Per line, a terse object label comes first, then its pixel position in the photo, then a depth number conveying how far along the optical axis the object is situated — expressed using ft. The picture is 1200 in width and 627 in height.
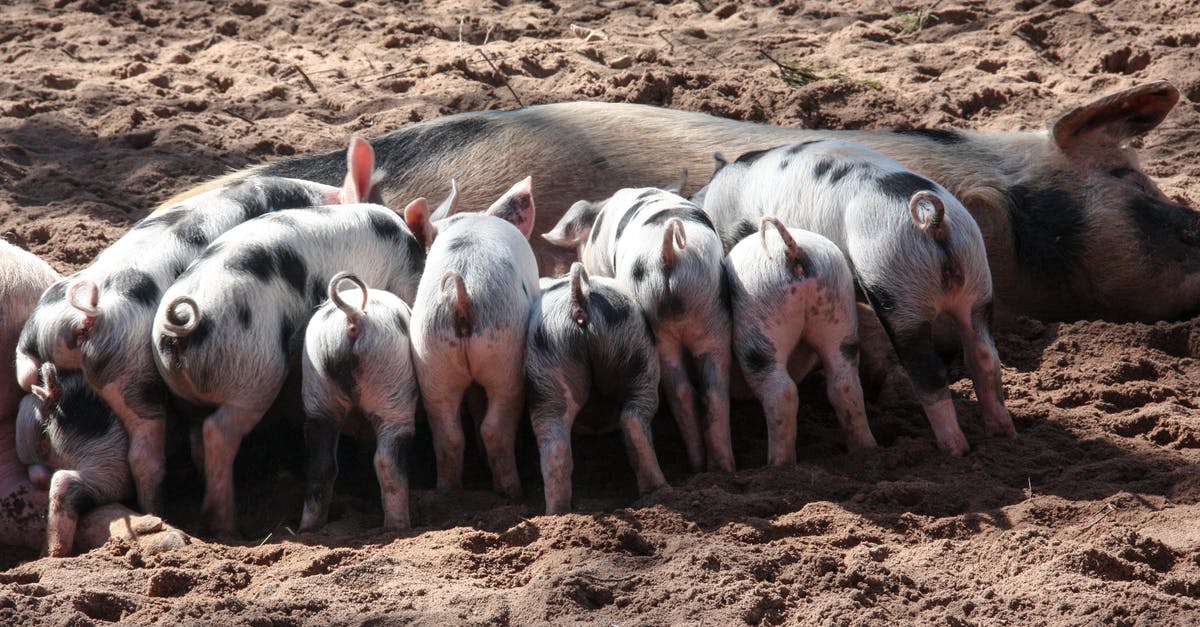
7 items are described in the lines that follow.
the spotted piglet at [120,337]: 23.52
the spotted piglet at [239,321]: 23.06
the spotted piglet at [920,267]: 24.73
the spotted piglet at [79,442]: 23.38
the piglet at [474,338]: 23.18
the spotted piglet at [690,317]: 24.30
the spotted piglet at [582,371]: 23.30
